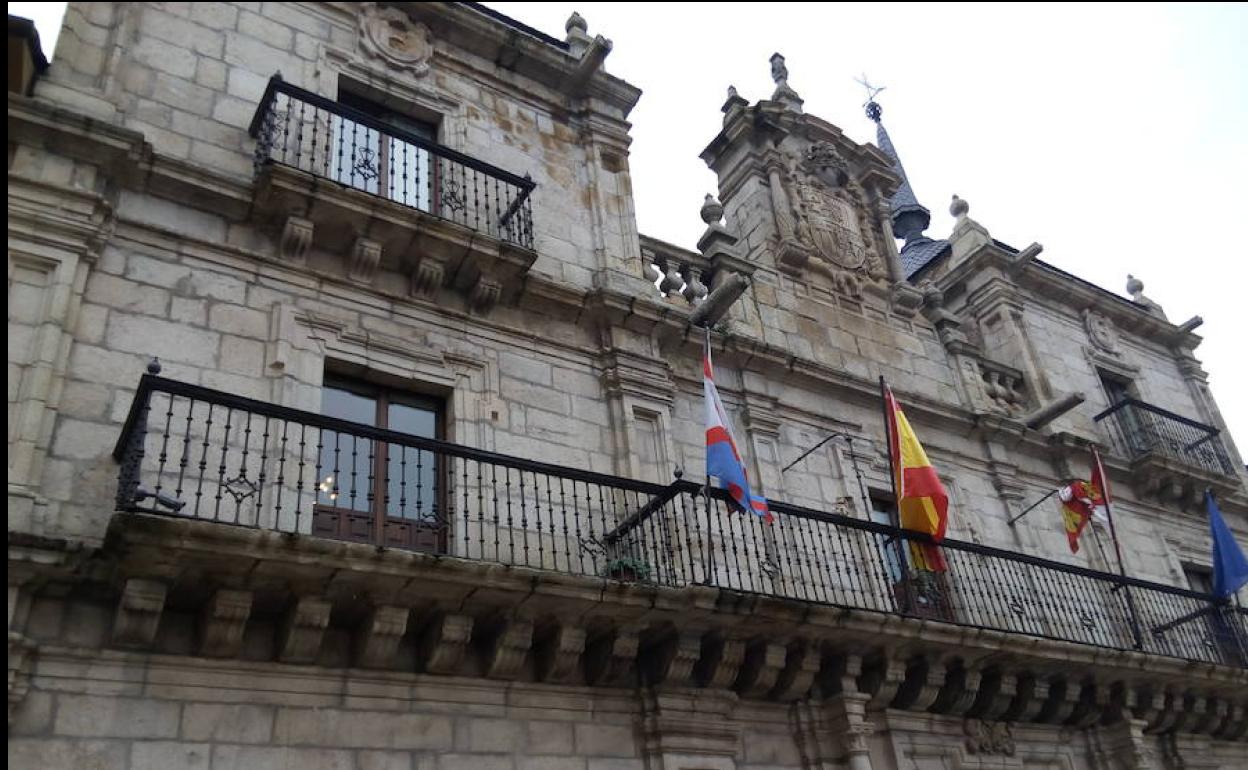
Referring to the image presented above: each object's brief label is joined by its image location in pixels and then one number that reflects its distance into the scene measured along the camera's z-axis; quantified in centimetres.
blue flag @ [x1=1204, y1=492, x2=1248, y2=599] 1273
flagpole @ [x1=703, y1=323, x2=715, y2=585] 818
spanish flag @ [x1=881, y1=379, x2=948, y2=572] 988
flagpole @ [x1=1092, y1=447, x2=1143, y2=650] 1098
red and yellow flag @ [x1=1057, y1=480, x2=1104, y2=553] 1205
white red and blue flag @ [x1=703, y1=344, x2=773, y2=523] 850
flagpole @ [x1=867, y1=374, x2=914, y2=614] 956
